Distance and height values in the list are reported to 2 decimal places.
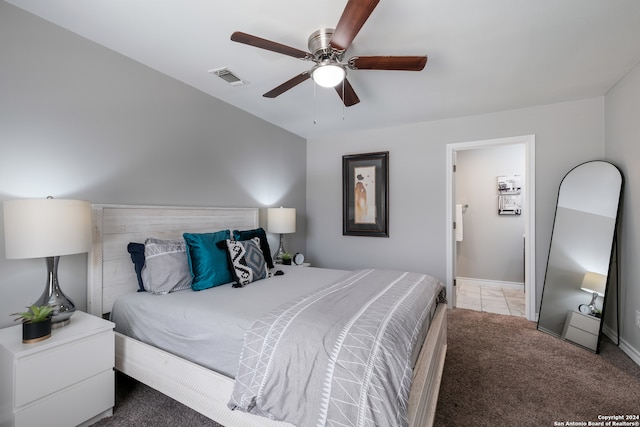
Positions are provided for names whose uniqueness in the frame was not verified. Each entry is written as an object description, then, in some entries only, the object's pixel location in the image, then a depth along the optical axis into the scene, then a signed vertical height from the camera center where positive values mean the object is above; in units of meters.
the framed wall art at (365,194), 4.06 +0.27
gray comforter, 1.13 -0.65
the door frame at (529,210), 3.29 +0.03
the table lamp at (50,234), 1.49 -0.12
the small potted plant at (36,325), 1.46 -0.57
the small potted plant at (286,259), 3.60 -0.58
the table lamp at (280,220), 3.56 -0.09
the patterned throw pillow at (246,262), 2.25 -0.40
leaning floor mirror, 2.66 -0.41
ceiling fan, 1.59 +0.97
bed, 1.47 -0.83
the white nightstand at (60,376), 1.39 -0.85
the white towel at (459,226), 4.88 -0.23
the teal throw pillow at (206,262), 2.15 -0.38
